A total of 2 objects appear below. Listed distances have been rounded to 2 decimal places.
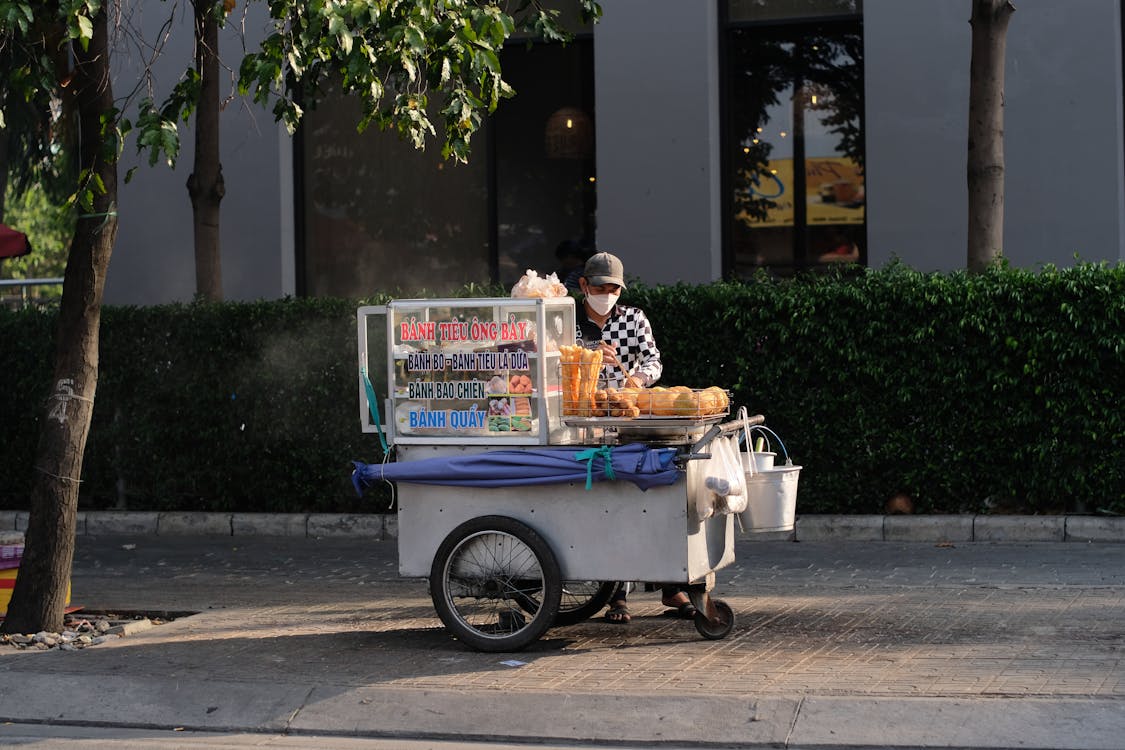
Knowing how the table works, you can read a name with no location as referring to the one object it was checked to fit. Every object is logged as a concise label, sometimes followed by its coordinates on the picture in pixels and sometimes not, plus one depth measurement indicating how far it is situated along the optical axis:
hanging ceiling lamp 14.67
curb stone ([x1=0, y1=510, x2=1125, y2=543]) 10.16
